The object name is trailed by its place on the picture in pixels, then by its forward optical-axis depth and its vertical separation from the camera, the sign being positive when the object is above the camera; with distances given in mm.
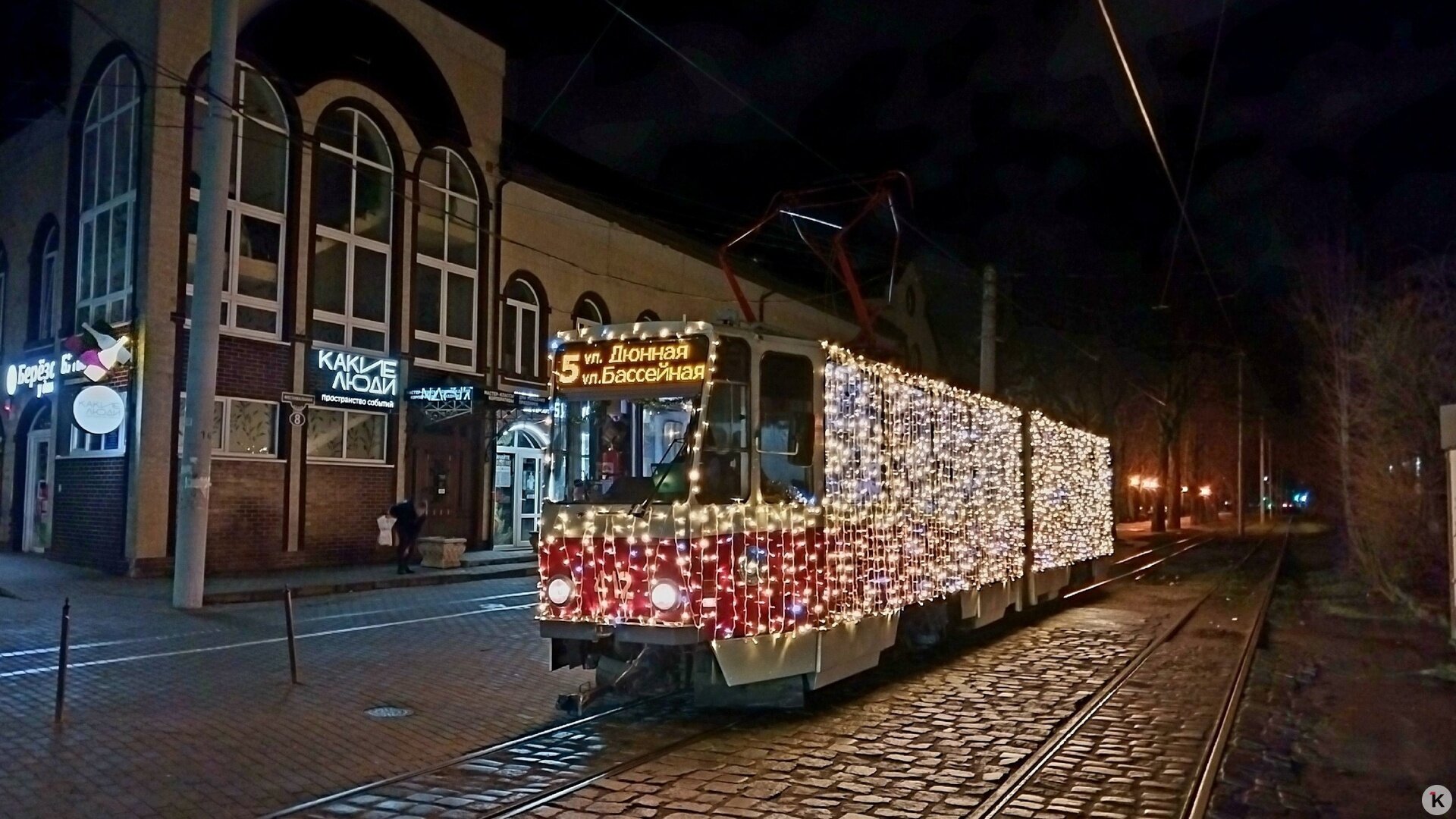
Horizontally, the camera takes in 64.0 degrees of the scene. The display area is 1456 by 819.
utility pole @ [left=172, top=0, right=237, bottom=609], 16125 +2242
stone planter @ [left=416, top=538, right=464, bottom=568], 23938 -1467
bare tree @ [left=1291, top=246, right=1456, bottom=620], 17219 +1320
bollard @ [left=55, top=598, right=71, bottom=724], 9078 -1564
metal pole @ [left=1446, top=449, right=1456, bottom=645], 13023 +82
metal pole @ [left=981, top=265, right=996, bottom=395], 23641 +3281
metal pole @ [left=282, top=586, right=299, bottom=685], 10875 -1625
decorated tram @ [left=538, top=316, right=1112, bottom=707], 8938 -215
